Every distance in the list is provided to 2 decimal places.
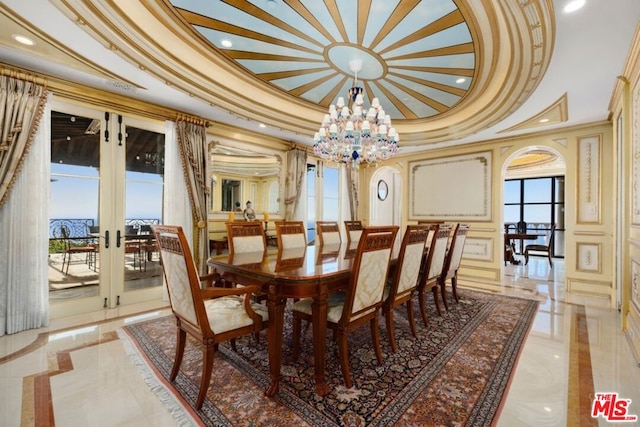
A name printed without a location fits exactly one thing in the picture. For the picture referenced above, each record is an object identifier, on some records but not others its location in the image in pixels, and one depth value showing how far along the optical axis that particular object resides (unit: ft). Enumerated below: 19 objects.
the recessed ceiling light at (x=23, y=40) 7.53
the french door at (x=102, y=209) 10.25
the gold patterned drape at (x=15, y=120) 8.48
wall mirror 14.62
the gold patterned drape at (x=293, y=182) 17.54
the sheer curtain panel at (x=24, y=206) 8.60
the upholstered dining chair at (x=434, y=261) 9.29
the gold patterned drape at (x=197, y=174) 12.64
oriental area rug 5.24
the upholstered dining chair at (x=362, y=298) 6.04
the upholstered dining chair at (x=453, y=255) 10.94
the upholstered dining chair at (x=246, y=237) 9.99
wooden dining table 5.82
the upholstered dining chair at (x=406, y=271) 7.34
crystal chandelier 10.21
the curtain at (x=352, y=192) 22.13
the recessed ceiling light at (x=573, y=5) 6.12
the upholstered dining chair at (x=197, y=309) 5.34
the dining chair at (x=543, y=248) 21.33
